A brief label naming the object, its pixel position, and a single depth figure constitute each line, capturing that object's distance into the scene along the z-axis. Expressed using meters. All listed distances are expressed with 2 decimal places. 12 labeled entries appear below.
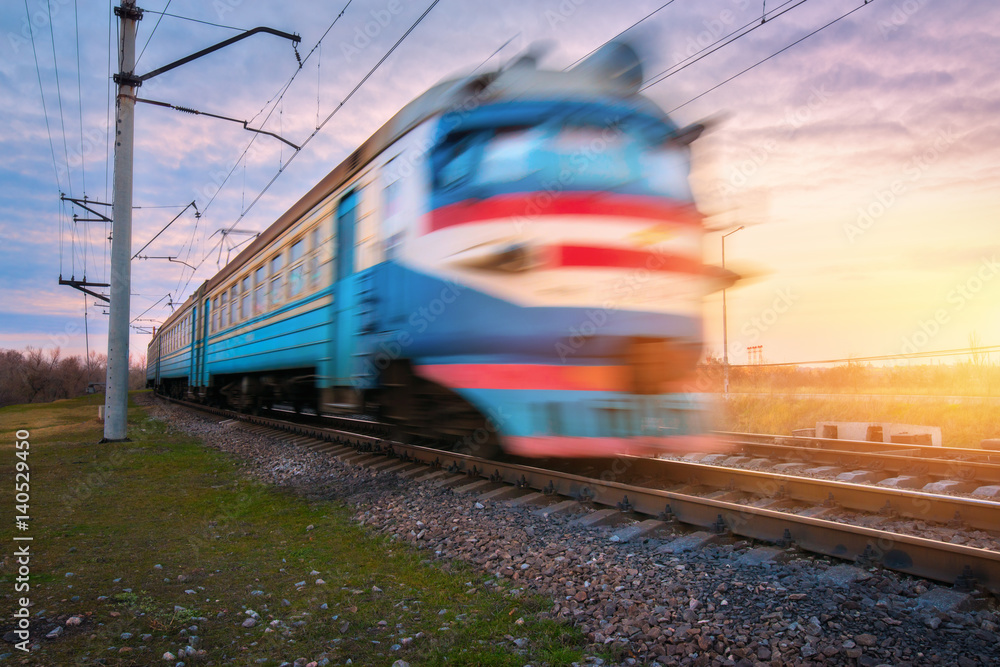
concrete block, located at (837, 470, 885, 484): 5.67
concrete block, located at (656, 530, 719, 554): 3.80
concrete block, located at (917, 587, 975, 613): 2.81
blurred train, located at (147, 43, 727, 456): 4.69
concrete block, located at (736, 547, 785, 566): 3.53
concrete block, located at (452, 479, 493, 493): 5.68
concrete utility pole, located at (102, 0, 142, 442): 10.60
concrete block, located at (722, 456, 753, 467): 6.78
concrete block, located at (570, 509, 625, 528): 4.41
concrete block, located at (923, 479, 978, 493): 5.07
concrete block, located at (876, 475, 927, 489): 5.31
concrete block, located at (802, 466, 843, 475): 5.98
